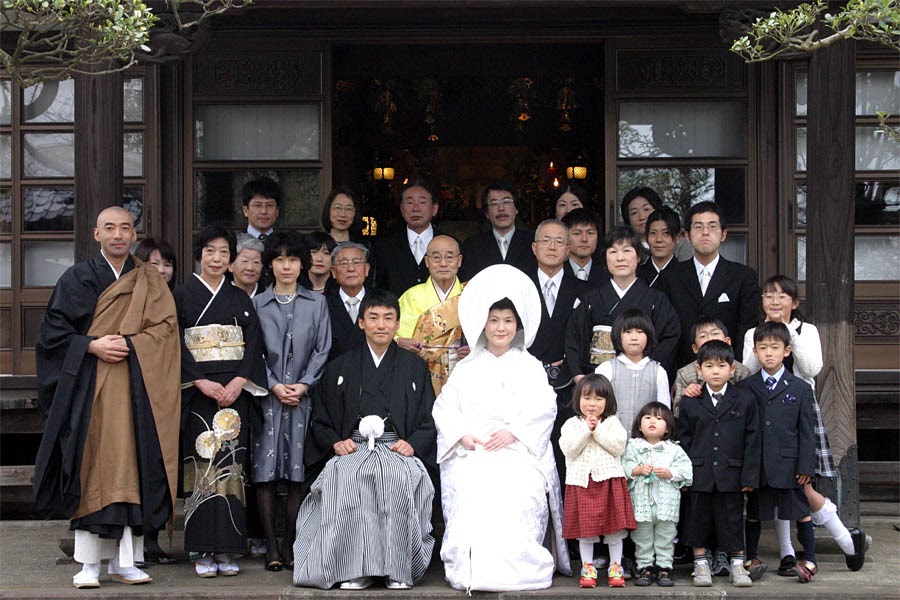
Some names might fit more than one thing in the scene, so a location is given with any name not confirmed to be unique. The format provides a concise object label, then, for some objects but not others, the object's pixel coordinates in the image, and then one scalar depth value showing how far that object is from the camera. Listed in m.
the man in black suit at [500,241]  7.49
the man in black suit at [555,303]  6.71
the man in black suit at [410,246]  7.67
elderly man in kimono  6.76
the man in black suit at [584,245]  7.19
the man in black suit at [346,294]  6.89
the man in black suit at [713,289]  6.83
